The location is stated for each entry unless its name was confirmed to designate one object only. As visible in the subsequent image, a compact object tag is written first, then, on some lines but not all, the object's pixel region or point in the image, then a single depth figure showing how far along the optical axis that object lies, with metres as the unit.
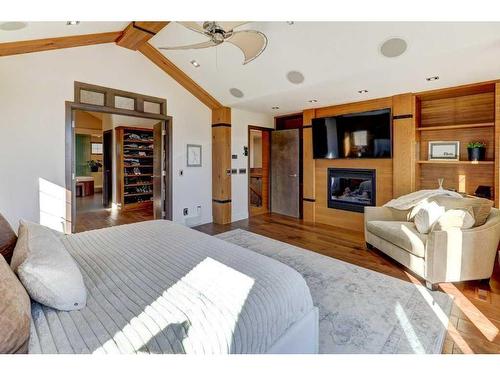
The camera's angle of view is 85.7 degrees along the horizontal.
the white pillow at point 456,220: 2.71
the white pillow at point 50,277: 1.16
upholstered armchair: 2.62
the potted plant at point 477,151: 3.70
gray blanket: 1.02
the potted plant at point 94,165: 10.75
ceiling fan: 2.57
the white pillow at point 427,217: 2.99
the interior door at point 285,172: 6.08
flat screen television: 4.49
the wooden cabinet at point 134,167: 7.06
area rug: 1.85
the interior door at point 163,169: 4.94
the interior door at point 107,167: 7.48
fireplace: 4.82
